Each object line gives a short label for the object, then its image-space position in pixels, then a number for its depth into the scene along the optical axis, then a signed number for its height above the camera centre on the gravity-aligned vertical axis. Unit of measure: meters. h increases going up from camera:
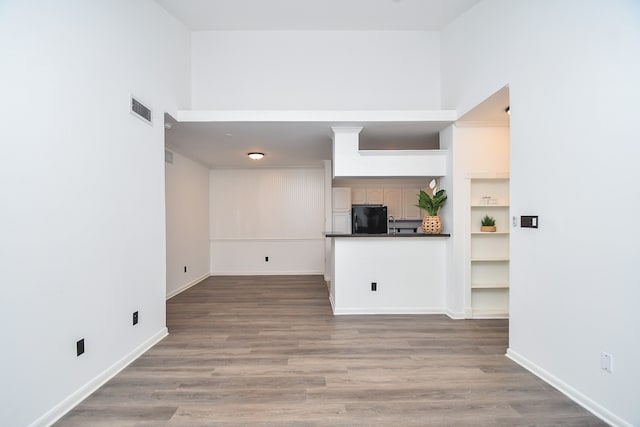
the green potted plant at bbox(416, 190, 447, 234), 3.99 +0.04
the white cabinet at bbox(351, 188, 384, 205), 6.73 +0.36
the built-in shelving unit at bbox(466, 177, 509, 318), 3.77 -0.51
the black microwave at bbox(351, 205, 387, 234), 6.05 -0.17
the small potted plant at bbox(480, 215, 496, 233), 3.72 -0.16
